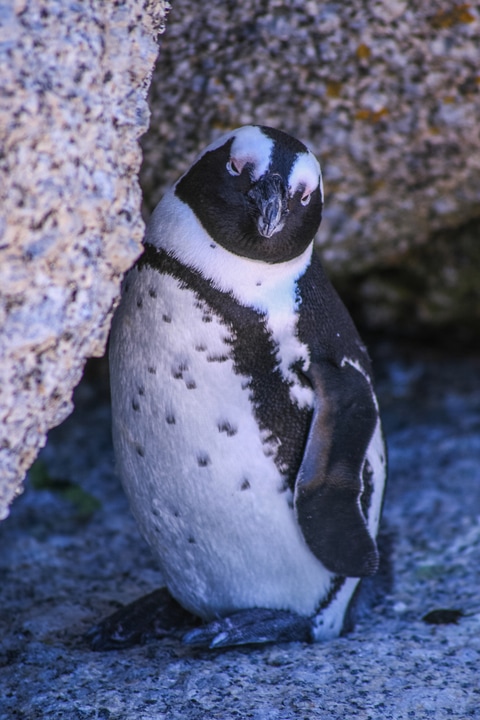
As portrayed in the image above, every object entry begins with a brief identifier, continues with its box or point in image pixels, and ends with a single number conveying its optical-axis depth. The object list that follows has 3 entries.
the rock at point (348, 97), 7.29
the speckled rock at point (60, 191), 6.88
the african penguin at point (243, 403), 7.07
